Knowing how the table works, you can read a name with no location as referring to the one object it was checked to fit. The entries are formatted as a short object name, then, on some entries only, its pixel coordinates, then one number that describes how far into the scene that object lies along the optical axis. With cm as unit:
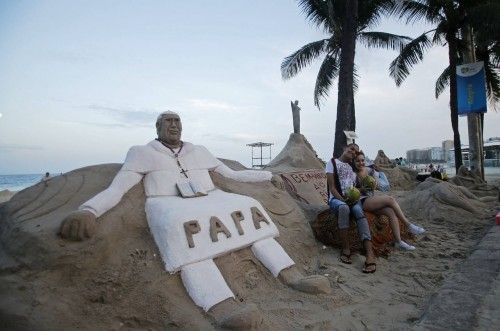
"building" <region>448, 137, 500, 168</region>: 2525
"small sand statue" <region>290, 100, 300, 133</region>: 1132
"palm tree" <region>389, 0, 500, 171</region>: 1291
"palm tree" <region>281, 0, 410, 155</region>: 959
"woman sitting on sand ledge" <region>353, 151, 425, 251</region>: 452
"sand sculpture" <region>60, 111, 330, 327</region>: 282
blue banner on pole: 1191
